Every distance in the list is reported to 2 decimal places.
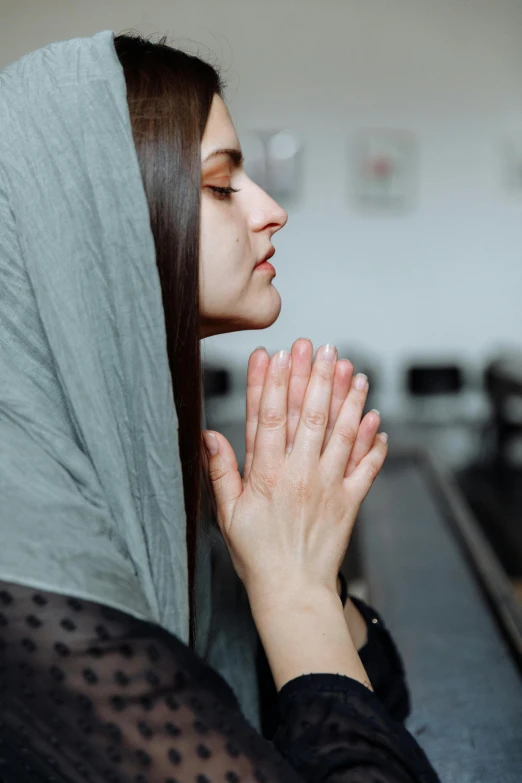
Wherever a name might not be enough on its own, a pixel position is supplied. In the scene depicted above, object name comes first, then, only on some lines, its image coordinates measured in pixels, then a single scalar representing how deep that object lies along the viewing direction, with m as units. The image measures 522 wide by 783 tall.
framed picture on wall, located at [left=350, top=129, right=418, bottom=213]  6.09
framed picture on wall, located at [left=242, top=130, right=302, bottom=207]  6.04
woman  0.70
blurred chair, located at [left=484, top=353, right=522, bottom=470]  5.35
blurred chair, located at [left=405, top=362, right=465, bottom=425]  5.95
